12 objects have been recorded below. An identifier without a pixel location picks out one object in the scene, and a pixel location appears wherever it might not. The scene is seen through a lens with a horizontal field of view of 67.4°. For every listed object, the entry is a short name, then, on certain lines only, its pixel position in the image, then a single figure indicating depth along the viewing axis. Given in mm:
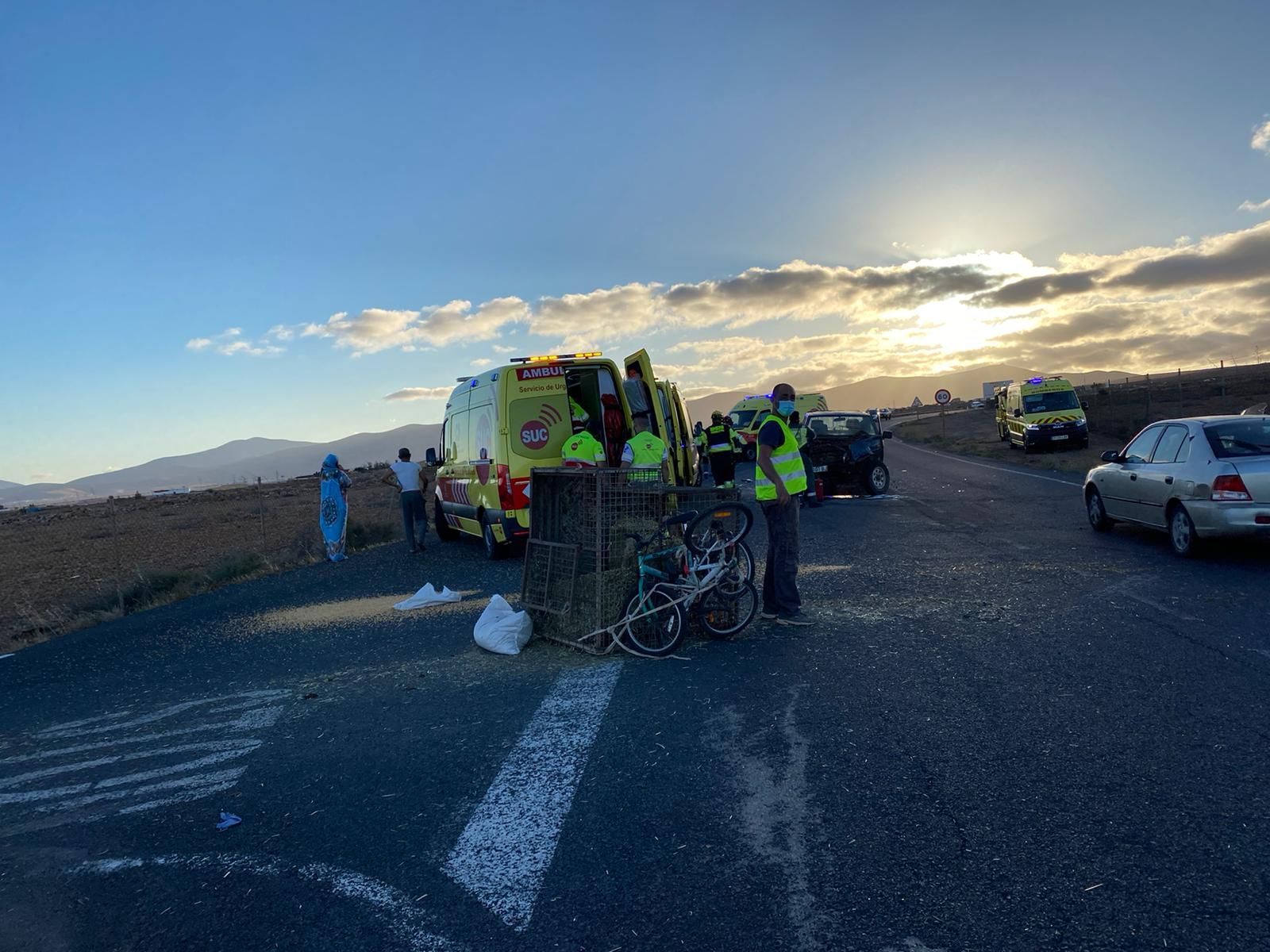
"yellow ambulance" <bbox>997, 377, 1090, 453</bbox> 30703
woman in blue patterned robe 15270
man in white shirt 15180
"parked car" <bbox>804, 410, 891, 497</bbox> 19047
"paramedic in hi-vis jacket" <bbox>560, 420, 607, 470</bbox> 9188
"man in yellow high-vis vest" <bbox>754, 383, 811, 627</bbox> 7719
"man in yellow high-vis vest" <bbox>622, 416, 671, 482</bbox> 9023
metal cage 7121
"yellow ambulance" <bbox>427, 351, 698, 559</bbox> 11750
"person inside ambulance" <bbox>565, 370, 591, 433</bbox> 12266
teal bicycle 6984
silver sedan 9414
